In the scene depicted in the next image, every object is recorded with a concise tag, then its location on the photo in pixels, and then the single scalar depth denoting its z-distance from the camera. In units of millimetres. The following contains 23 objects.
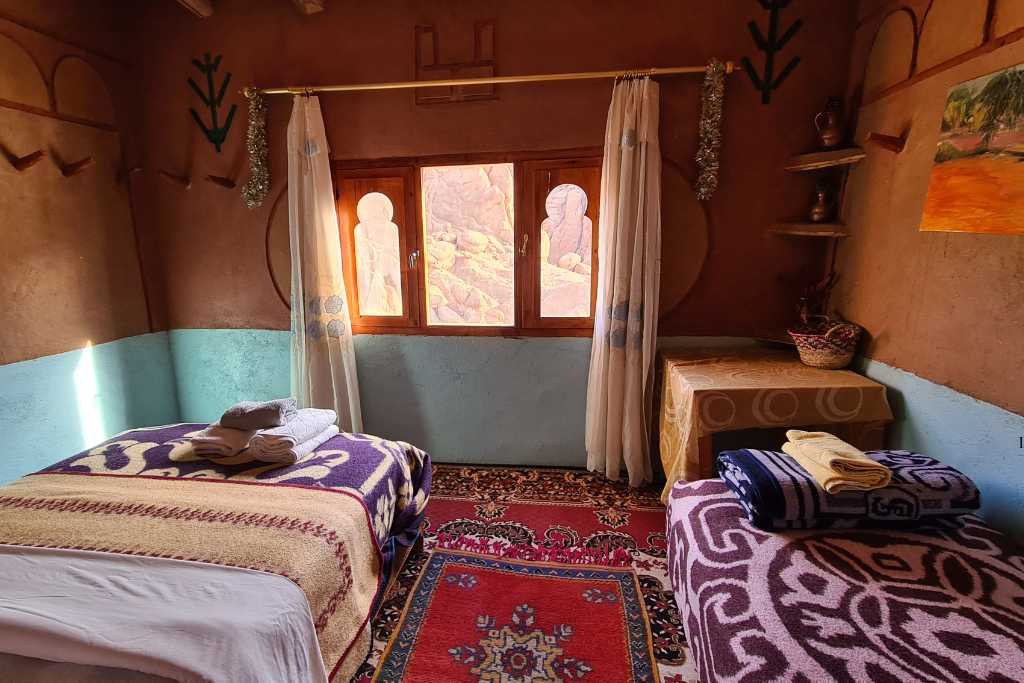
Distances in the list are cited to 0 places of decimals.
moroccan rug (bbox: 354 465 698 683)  1782
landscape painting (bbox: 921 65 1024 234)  1513
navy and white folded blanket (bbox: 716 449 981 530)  1400
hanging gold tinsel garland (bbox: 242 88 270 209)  2859
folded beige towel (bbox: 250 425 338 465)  1798
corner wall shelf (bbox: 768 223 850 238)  2377
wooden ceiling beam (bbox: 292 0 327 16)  2679
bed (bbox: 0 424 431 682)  973
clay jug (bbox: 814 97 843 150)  2359
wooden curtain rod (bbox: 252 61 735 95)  2463
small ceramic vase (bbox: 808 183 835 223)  2465
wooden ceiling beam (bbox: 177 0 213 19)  2705
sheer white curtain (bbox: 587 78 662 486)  2525
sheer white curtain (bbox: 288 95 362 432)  2814
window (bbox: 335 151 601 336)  2787
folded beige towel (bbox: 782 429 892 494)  1413
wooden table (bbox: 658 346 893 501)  2008
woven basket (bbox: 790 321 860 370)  2219
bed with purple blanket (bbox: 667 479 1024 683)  991
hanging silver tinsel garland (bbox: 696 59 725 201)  2459
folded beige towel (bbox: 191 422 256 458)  1808
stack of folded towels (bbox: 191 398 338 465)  1804
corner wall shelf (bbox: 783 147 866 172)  2258
